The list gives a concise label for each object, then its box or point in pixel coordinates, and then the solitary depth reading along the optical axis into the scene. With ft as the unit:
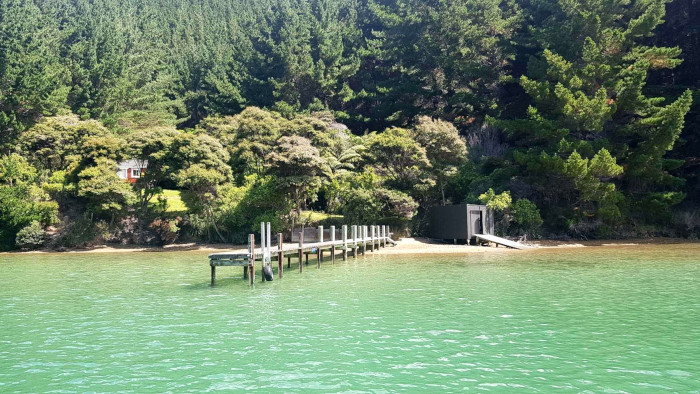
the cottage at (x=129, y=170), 204.33
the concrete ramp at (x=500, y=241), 127.56
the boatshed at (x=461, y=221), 131.79
